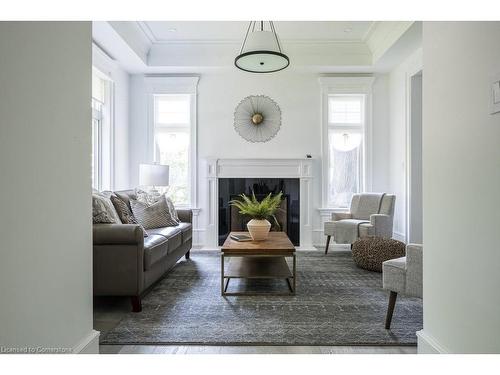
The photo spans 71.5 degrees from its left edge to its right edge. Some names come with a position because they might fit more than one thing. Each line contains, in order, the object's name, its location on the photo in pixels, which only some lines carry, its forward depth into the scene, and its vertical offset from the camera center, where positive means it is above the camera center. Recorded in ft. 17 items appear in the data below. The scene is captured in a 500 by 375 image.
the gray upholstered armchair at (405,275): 6.93 -1.83
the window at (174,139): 18.51 +2.52
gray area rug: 6.93 -3.05
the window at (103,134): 15.64 +2.39
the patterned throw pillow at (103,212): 8.91 -0.67
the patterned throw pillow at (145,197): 13.75 -0.45
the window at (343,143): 18.58 +2.34
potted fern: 10.81 -1.01
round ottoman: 12.06 -2.31
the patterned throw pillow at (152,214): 12.66 -1.05
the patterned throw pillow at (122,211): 10.46 -0.79
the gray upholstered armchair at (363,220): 14.75 -1.50
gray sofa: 8.38 -1.81
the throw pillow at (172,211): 13.78 -1.01
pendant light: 10.61 +4.08
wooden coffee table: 9.54 -2.48
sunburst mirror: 18.25 +3.65
